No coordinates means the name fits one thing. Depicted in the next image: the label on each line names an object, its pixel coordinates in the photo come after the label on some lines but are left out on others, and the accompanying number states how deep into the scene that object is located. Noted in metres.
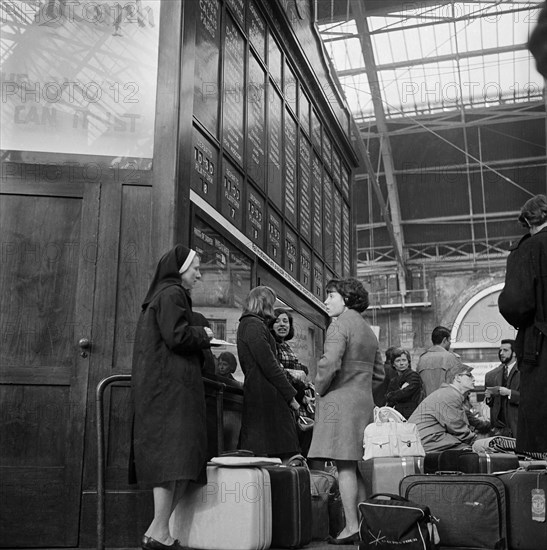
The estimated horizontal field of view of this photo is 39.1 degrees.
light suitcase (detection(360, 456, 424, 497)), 4.79
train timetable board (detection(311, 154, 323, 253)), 9.01
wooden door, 4.34
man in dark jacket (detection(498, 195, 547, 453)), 3.40
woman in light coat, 4.31
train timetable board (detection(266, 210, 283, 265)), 7.00
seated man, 5.54
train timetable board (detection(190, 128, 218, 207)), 5.21
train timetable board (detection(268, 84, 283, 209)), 7.28
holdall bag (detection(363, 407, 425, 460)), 4.50
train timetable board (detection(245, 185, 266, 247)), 6.44
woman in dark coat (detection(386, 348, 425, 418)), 7.12
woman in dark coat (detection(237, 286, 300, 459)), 4.73
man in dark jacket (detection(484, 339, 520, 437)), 6.28
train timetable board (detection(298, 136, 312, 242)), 8.42
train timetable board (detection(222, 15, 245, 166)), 6.03
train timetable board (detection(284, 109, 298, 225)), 7.83
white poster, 4.85
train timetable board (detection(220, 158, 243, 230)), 5.81
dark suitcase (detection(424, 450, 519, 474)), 5.26
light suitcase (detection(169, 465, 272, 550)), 3.90
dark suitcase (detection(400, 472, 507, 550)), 4.22
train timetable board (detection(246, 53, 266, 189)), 6.66
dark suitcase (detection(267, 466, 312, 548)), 4.16
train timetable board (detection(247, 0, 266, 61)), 6.91
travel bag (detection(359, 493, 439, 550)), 3.66
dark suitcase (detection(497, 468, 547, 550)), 4.14
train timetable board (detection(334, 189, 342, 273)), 10.18
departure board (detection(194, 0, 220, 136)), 5.38
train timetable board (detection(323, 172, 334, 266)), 9.58
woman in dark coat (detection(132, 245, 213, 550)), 3.68
